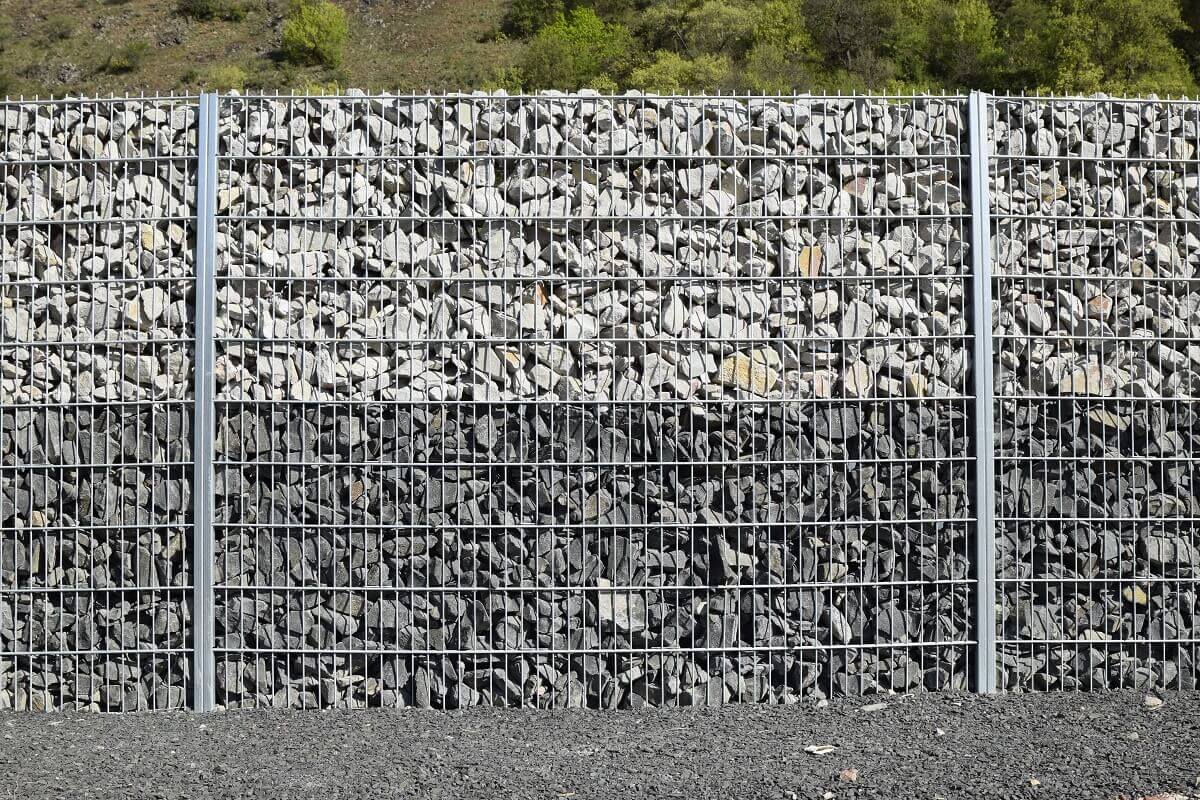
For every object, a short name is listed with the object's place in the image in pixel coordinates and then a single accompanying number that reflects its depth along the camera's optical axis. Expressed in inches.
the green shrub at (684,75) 1073.5
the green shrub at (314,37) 1284.4
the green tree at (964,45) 1097.4
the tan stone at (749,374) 167.8
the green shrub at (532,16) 1376.5
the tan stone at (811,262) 169.0
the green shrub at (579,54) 1200.8
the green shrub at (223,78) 1211.9
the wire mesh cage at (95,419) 167.0
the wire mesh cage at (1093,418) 170.2
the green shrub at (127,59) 1277.1
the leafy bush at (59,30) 1322.6
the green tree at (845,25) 1193.4
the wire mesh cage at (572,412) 166.9
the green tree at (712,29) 1179.9
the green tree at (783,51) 1075.3
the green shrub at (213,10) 1398.9
